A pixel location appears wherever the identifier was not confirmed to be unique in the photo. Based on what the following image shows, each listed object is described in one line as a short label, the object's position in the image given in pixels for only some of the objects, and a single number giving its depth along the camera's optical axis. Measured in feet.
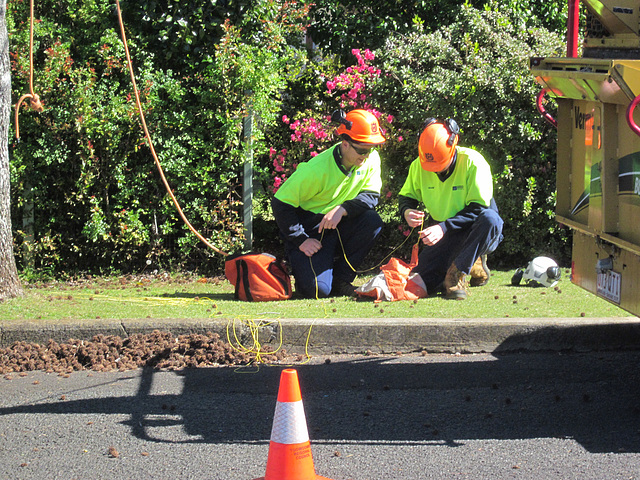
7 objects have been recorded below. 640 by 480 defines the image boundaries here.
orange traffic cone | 21.49
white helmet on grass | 46.85
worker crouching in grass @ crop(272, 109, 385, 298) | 44.65
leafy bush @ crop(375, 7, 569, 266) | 52.31
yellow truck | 25.68
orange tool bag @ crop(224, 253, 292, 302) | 44.29
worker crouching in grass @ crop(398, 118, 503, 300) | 41.75
